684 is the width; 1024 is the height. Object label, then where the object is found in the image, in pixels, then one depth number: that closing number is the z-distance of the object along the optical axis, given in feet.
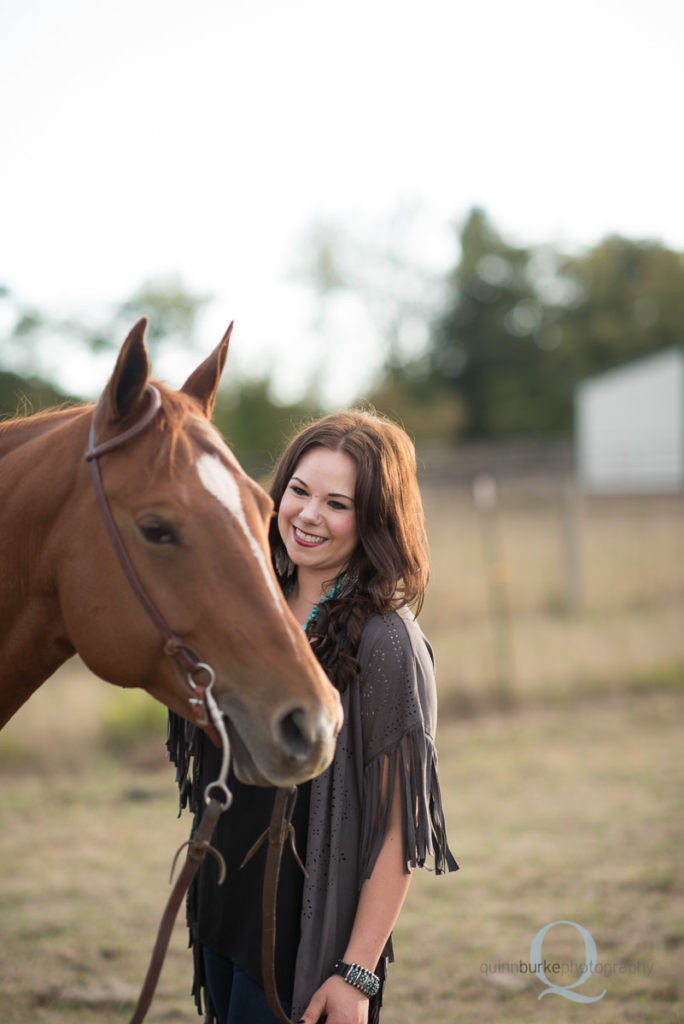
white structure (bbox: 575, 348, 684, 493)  112.47
